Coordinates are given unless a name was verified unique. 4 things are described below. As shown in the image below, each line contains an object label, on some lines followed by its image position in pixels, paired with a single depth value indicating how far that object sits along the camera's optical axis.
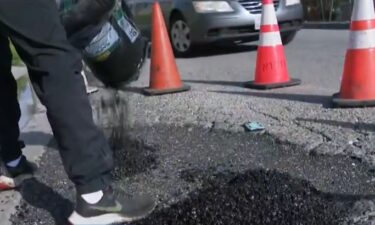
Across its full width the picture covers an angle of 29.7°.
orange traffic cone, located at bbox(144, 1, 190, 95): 6.41
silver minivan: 10.99
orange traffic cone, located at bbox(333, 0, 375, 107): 5.07
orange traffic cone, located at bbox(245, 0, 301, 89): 6.39
